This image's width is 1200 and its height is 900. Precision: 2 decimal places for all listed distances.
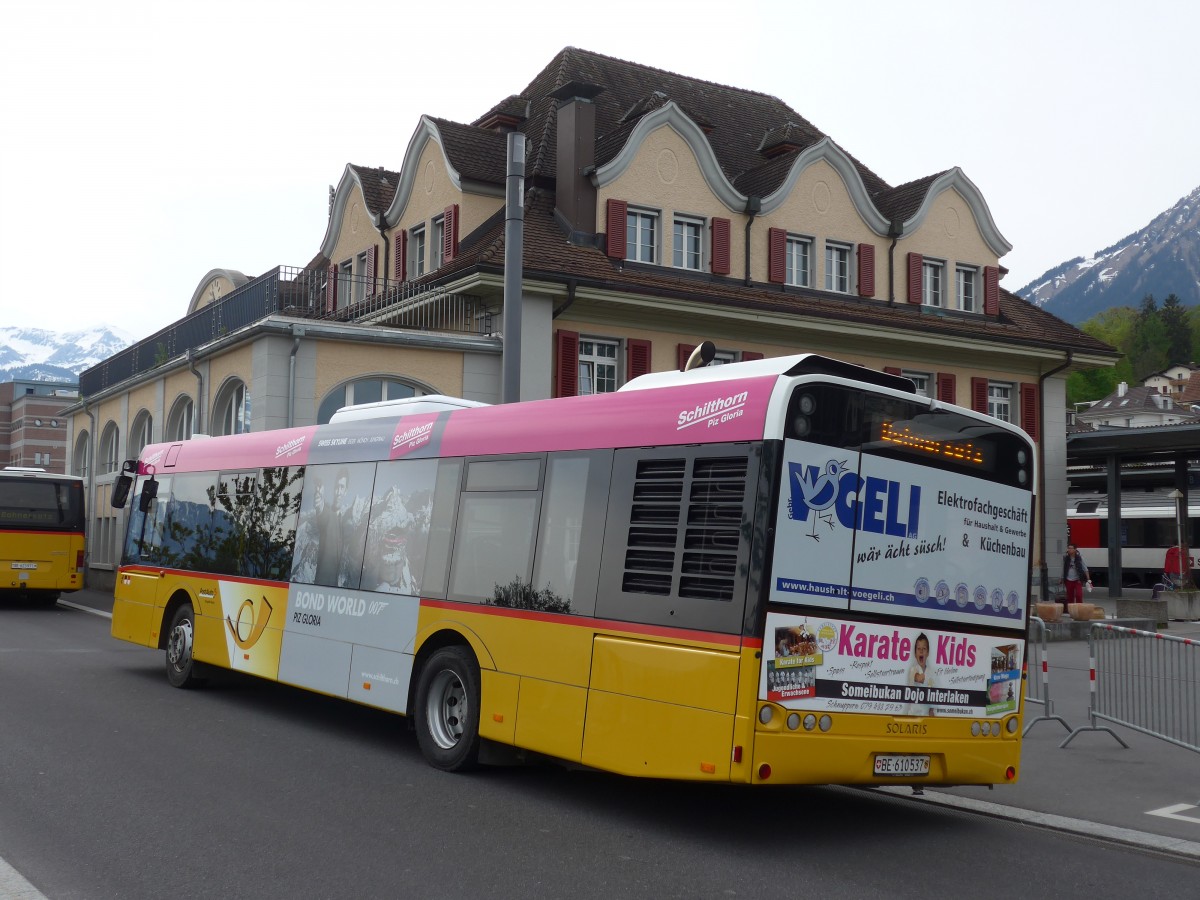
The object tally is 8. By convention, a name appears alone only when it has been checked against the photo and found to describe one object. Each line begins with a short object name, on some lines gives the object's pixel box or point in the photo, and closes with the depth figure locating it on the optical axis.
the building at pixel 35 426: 126.38
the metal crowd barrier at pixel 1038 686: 12.18
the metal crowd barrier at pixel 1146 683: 10.37
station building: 25.42
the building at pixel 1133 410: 129.38
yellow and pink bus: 7.43
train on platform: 49.59
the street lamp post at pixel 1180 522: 30.20
